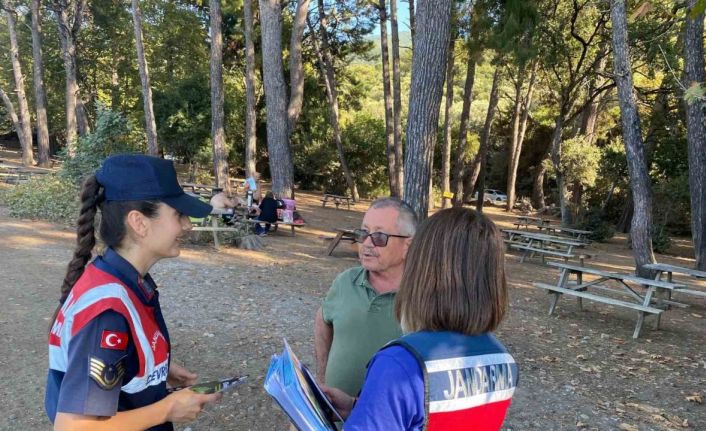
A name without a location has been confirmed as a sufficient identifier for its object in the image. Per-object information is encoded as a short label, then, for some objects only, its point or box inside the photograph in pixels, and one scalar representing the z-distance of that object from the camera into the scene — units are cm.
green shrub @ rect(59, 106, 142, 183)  1282
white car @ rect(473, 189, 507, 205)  3111
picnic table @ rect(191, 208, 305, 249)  986
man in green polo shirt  202
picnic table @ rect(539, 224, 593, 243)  1660
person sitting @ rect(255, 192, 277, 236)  1206
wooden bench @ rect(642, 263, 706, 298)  731
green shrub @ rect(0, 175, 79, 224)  1161
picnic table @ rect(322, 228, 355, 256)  1041
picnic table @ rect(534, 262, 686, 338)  620
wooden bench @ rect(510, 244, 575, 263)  1014
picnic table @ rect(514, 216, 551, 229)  1657
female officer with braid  126
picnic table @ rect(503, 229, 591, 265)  1056
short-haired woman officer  112
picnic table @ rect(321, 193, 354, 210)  2041
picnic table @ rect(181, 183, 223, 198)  1661
